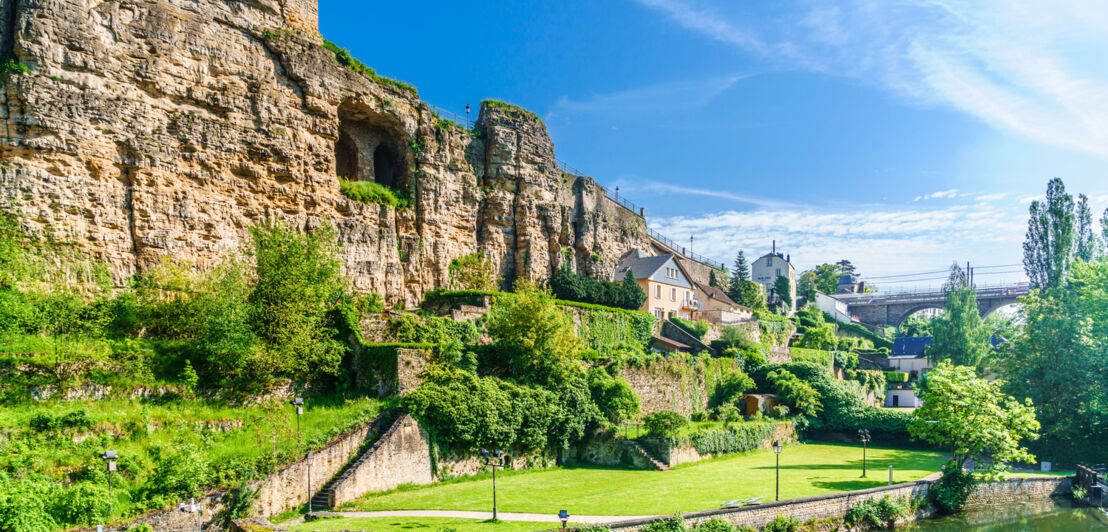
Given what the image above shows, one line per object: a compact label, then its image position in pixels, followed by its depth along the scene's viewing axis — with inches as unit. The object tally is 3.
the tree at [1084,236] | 1694.1
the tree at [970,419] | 1082.1
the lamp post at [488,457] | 1044.5
